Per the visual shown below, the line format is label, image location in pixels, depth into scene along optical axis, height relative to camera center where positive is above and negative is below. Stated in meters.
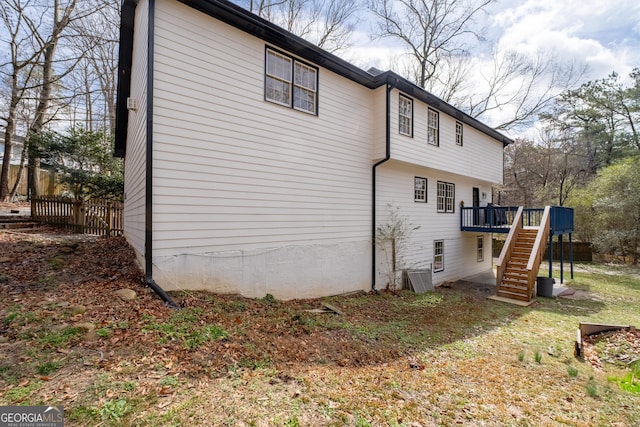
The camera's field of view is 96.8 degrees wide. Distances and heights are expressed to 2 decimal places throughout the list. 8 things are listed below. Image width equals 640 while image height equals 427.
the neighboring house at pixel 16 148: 25.21 +6.44
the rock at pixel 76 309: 4.11 -1.37
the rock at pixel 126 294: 4.75 -1.31
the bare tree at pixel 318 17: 18.70 +13.61
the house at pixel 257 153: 5.61 +1.71
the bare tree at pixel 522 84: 20.58 +10.17
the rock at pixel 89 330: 3.60 -1.49
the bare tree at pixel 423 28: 19.39 +13.51
